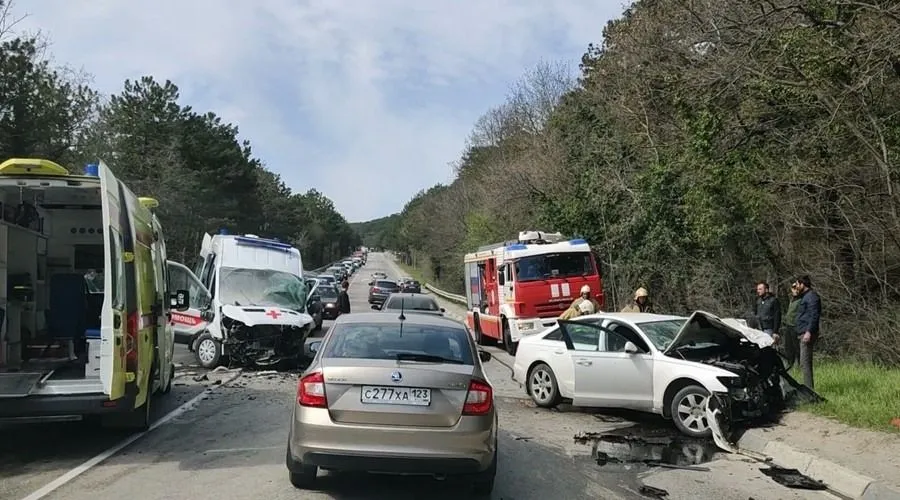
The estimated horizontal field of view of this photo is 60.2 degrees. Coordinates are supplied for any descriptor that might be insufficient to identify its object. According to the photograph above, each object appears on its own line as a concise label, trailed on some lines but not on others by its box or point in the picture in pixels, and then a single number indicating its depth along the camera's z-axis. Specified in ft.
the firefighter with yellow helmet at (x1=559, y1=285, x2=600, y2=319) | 48.62
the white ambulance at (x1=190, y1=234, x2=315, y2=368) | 50.08
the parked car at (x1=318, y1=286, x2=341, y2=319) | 105.81
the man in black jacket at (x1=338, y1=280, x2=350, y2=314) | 63.46
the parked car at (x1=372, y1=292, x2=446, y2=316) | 68.18
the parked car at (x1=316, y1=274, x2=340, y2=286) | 126.80
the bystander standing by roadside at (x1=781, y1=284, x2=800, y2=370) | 39.11
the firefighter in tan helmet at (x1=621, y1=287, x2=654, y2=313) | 49.53
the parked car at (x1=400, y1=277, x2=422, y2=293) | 156.76
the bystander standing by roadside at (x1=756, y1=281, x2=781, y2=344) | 43.80
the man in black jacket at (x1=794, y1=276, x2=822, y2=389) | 35.29
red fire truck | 63.98
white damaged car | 30.63
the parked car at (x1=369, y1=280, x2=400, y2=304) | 136.93
